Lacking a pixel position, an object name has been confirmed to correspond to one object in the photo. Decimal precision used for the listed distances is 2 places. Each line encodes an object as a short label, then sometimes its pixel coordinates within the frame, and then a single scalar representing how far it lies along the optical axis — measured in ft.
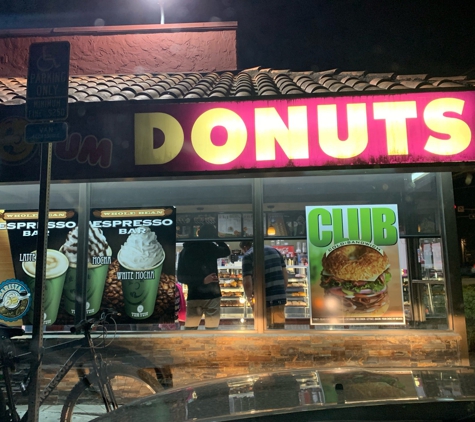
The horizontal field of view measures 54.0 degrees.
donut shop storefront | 19.43
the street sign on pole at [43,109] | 12.06
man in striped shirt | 21.86
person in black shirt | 22.33
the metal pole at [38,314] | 11.92
